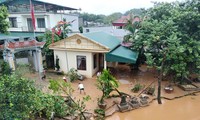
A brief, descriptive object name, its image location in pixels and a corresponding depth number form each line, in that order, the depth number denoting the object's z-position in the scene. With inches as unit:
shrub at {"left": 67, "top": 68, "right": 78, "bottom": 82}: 581.0
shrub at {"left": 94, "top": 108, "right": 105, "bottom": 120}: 389.1
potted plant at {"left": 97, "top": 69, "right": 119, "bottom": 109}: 404.2
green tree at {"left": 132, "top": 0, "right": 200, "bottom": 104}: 492.7
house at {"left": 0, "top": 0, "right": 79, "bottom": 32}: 871.7
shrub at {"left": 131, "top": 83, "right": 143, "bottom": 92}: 513.3
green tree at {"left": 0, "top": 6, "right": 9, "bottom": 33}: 418.3
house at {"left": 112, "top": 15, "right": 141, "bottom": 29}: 1374.8
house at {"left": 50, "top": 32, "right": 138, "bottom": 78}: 578.9
